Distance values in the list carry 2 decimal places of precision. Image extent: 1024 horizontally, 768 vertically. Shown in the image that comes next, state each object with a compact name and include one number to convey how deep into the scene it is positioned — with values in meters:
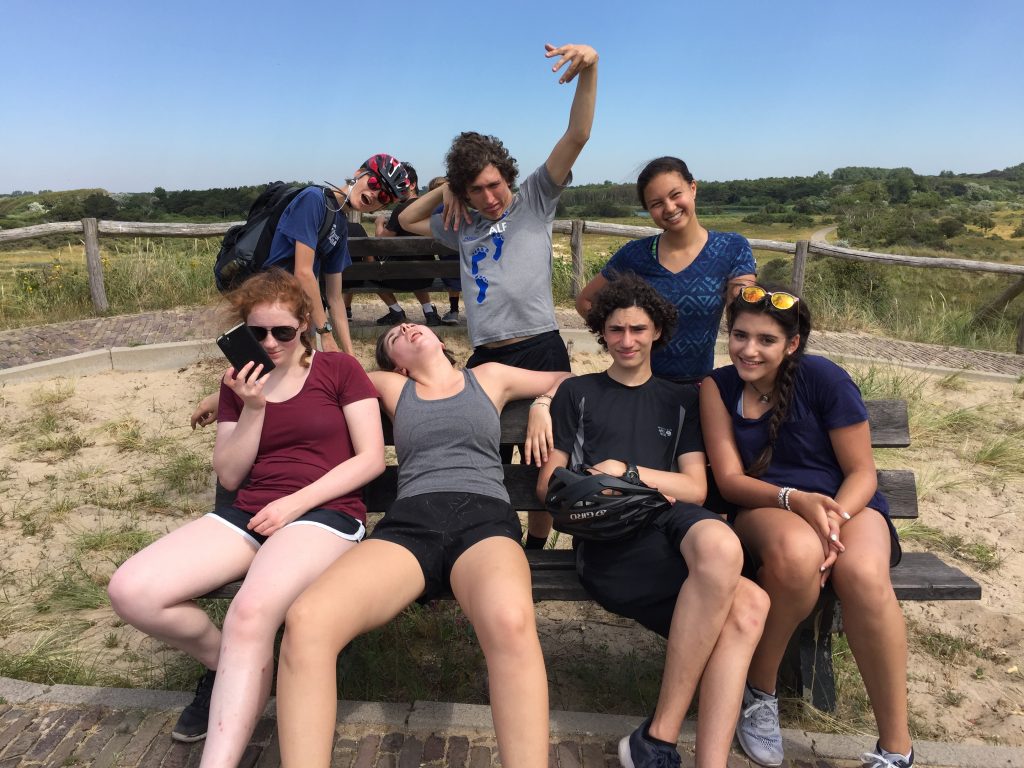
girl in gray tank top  2.05
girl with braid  2.30
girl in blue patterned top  2.93
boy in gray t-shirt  3.05
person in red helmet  3.51
